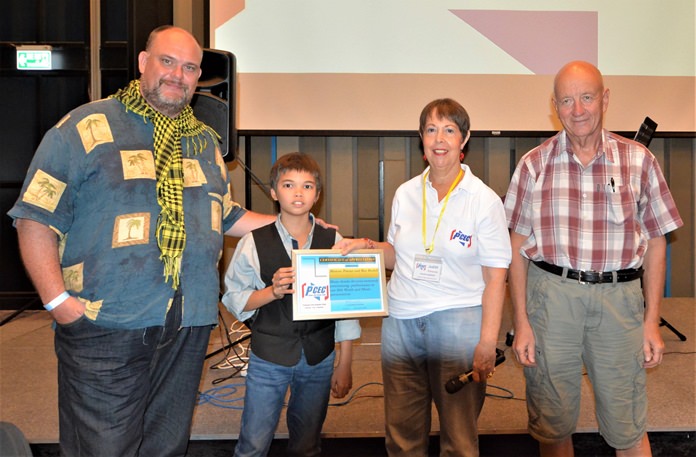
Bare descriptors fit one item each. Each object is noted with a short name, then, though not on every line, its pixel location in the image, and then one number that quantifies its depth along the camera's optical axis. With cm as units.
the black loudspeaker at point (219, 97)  362
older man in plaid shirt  217
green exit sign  538
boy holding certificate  210
